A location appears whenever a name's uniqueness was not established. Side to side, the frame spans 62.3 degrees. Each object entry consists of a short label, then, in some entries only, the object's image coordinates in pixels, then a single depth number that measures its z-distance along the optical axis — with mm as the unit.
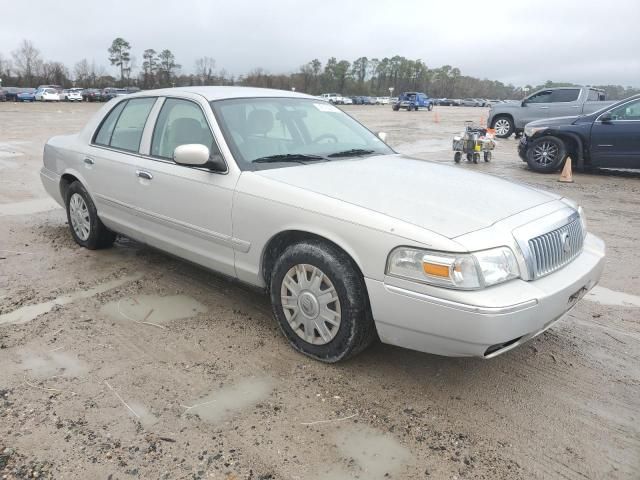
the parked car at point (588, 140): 9930
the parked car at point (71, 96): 55438
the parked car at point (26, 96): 51031
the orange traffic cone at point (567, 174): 9891
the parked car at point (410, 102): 51391
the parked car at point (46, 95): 52562
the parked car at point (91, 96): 58500
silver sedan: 2650
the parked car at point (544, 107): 15133
